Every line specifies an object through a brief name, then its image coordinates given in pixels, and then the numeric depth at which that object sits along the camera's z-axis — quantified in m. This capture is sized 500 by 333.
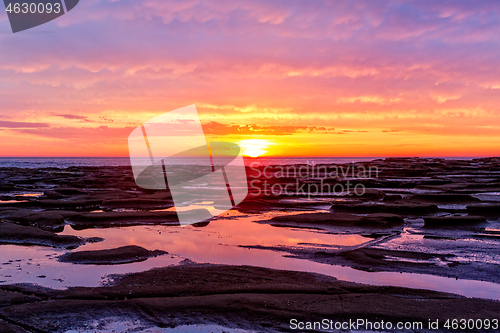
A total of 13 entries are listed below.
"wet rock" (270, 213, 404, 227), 15.45
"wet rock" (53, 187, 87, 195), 28.85
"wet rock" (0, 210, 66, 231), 15.24
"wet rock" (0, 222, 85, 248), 12.10
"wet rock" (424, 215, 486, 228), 15.35
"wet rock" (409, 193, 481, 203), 22.70
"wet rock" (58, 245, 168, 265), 10.02
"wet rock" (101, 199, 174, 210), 21.69
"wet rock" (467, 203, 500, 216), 17.60
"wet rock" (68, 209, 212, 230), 16.14
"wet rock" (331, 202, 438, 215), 18.64
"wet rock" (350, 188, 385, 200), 25.66
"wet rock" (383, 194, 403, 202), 22.76
